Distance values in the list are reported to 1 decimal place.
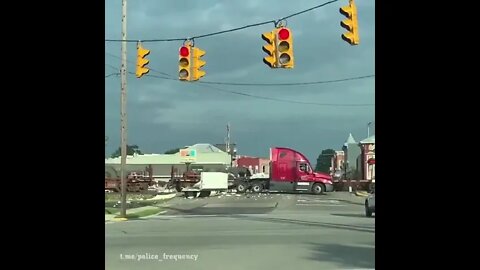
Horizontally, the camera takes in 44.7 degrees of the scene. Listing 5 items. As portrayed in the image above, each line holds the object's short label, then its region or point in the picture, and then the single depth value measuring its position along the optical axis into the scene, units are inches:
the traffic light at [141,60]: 579.0
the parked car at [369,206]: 648.3
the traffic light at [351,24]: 467.5
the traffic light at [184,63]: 554.6
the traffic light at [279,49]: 516.1
